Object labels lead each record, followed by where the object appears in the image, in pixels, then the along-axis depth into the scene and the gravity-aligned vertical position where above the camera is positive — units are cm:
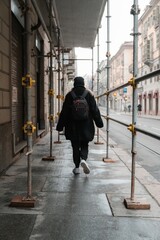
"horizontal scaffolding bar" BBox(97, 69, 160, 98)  367 +27
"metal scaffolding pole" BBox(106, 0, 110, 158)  838 +117
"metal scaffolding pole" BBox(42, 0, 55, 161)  772 +18
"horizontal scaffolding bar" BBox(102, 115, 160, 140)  362 -33
